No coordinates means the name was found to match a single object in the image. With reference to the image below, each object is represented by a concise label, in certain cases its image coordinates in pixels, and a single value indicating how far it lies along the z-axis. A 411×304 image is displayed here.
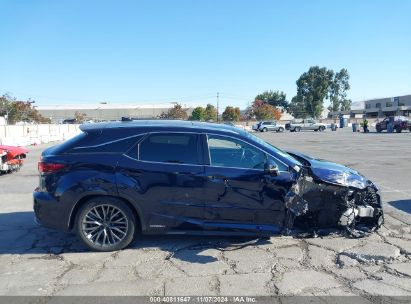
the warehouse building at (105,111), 115.50
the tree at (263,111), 100.94
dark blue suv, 4.95
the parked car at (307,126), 55.38
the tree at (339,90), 105.31
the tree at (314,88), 98.38
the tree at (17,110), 66.81
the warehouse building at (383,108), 96.69
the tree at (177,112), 89.60
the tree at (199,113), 89.18
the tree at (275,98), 125.50
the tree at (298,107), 102.88
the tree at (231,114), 95.81
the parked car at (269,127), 55.88
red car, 11.48
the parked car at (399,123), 40.25
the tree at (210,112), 93.13
